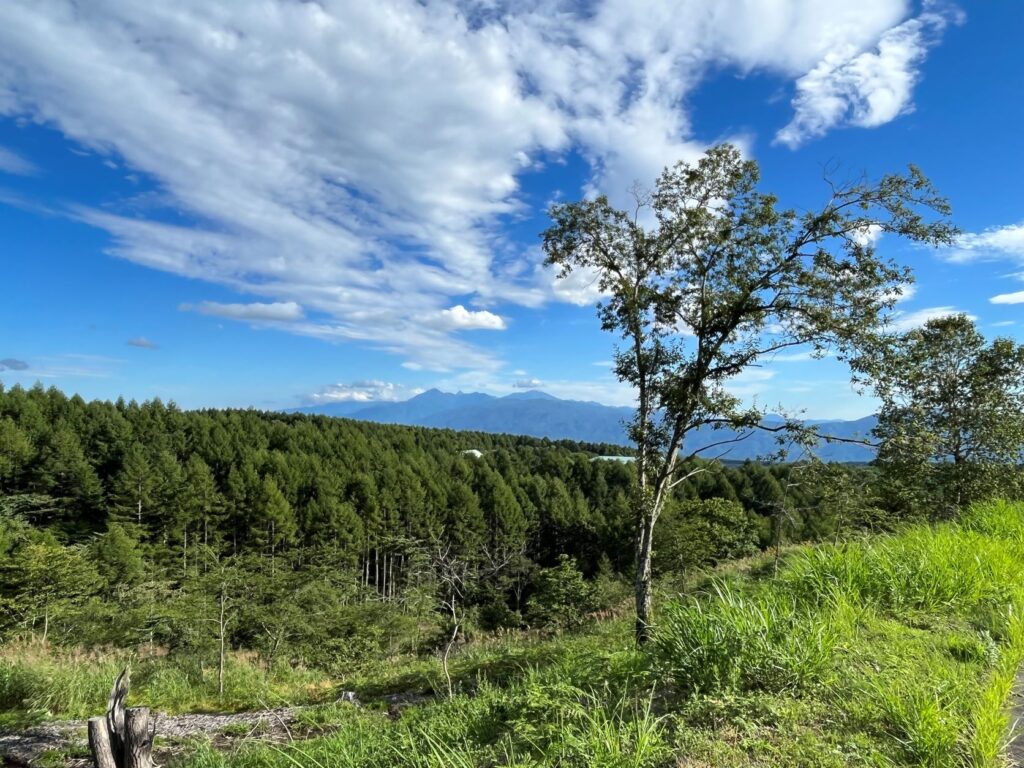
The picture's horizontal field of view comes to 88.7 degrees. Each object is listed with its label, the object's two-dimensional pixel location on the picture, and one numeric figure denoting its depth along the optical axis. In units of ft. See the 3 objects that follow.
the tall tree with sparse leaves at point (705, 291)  33.81
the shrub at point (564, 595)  110.44
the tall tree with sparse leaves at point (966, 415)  52.34
